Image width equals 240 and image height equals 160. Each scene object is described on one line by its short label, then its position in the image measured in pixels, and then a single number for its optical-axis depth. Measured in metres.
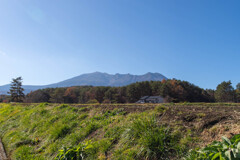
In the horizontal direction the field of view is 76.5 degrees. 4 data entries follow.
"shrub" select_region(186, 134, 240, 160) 2.16
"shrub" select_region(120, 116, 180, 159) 3.39
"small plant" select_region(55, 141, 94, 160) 4.29
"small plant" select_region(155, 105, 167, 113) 5.06
